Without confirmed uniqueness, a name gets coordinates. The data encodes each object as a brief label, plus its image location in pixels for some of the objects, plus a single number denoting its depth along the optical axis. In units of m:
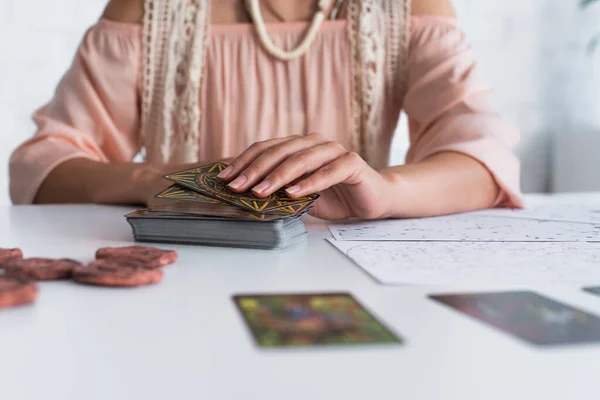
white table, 0.33
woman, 1.31
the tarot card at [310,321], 0.39
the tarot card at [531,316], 0.41
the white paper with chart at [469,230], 0.78
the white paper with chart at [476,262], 0.57
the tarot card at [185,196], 0.73
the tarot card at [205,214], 0.69
